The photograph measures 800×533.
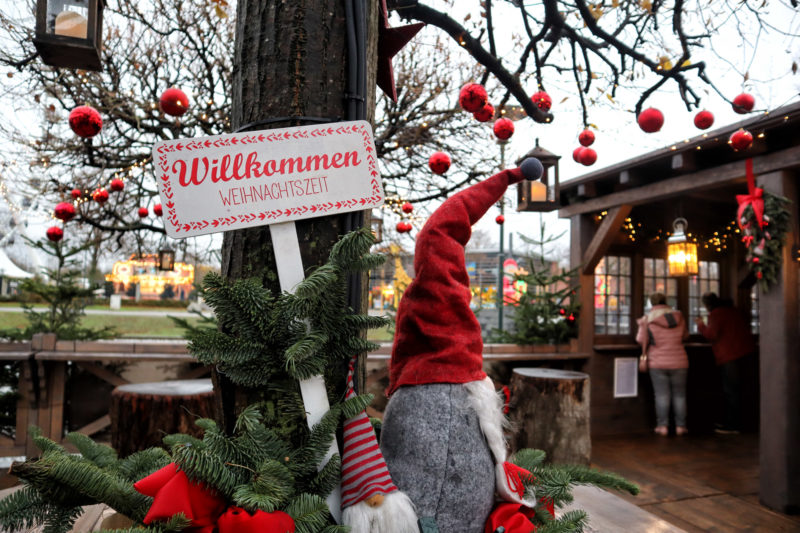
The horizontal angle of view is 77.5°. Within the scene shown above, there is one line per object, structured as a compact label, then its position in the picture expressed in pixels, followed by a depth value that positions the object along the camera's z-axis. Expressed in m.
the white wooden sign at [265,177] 0.94
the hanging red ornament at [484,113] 3.00
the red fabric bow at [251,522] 0.77
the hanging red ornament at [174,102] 3.70
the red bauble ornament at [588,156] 3.82
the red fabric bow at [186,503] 0.79
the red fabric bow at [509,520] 0.99
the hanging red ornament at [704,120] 3.09
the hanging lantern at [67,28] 1.99
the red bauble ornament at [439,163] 4.58
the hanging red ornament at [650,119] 3.03
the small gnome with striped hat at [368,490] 0.90
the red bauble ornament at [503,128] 3.38
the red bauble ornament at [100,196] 4.97
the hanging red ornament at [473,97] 2.89
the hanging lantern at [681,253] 5.53
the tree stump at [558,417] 3.96
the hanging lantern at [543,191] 4.27
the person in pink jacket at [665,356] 6.20
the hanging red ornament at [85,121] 3.46
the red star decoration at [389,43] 1.30
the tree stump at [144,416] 2.71
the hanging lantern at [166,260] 6.46
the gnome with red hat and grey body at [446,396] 1.00
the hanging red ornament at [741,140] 3.42
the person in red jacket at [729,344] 6.34
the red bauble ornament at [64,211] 4.87
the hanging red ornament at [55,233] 4.99
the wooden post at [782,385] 3.95
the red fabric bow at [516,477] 1.06
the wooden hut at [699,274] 3.99
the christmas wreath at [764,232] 4.02
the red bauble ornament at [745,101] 3.00
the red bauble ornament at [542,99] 3.19
